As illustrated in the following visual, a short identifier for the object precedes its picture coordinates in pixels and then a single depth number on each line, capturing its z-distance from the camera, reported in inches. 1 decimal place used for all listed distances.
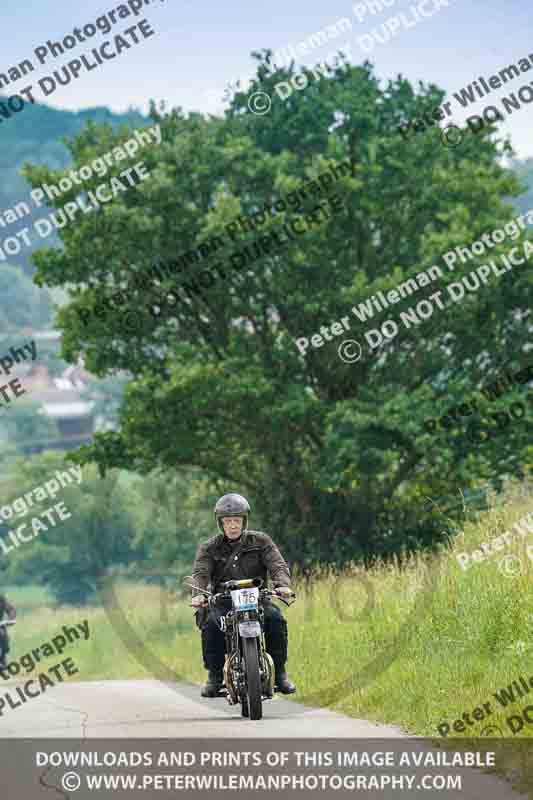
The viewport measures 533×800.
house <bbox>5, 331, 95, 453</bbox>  6899.6
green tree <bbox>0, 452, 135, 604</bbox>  4323.3
